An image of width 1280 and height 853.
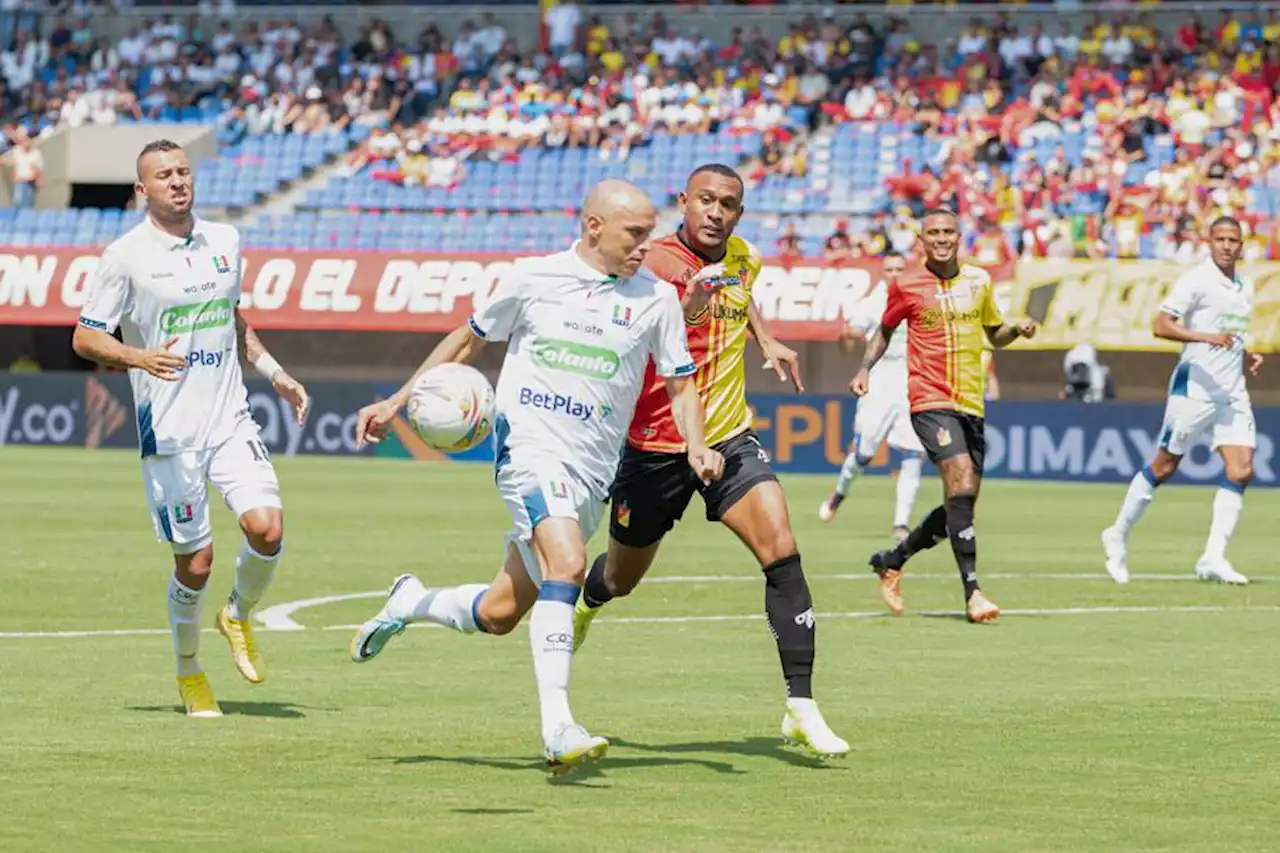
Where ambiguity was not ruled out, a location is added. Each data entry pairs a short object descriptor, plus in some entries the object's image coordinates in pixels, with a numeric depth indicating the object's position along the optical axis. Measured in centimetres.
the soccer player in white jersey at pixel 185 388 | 1051
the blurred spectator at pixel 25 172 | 4653
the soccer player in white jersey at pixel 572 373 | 887
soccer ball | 880
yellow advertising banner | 3403
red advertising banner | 3931
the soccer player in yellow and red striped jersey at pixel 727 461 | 955
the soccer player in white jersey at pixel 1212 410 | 1806
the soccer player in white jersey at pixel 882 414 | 2245
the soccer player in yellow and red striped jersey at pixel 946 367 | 1527
